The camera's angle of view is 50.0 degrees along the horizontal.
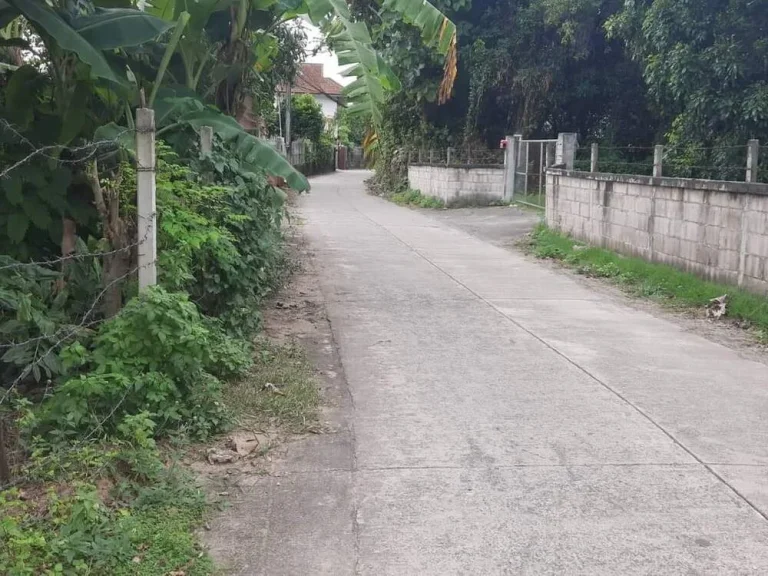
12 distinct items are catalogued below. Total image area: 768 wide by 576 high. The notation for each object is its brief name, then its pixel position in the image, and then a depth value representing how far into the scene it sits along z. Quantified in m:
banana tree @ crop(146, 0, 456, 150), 7.36
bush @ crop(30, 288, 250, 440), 4.51
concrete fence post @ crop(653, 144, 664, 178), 11.66
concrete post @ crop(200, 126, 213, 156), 6.67
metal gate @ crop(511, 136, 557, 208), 21.13
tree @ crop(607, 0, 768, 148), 13.58
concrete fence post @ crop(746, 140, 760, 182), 9.64
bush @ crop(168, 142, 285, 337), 5.51
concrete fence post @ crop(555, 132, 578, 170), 17.20
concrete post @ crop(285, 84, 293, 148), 38.14
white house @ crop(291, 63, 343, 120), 75.00
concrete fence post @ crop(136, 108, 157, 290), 5.13
